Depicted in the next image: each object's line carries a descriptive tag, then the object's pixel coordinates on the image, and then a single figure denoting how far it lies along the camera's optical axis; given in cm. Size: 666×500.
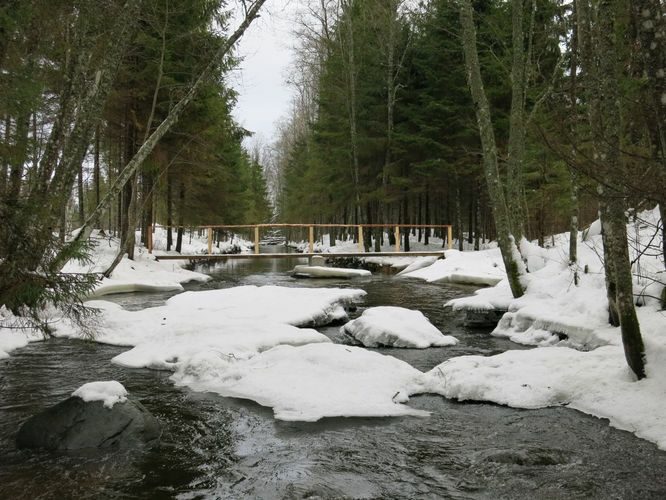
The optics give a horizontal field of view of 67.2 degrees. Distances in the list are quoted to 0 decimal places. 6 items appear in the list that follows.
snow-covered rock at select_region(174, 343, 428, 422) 471
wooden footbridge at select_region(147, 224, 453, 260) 1819
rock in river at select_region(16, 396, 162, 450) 386
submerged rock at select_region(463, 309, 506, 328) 898
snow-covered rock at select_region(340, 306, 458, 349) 743
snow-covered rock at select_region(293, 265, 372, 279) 1756
